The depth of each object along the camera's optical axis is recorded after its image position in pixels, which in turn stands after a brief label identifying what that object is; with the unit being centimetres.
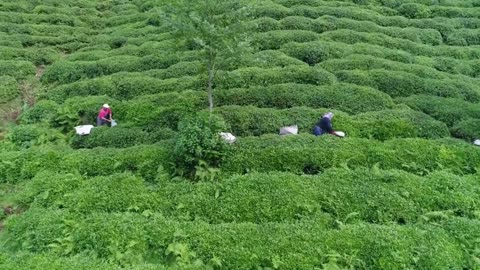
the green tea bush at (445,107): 1778
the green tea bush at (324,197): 1245
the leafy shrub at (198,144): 1366
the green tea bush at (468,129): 1672
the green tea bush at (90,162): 1466
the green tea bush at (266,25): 2489
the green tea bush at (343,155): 1449
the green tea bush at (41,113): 1822
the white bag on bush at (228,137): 1456
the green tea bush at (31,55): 2358
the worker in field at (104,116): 1758
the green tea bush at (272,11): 2656
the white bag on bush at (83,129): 1692
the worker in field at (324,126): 1634
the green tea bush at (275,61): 2122
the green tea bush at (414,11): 2819
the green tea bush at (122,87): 1975
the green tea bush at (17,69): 2183
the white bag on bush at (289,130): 1639
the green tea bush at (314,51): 2188
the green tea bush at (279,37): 2320
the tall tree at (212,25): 1430
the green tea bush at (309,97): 1827
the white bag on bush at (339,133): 1606
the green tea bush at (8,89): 2005
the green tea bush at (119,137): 1633
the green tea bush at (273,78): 1970
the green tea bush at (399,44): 2370
